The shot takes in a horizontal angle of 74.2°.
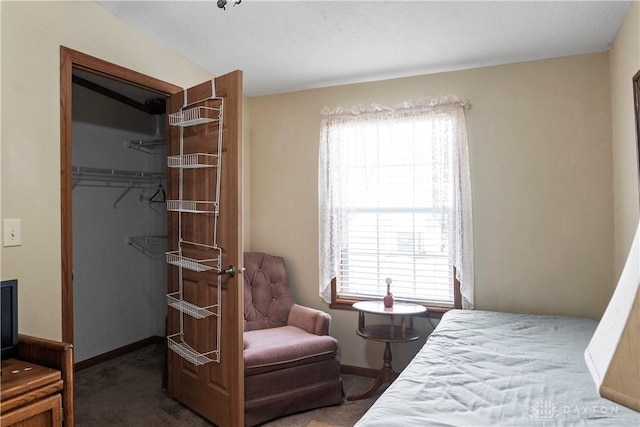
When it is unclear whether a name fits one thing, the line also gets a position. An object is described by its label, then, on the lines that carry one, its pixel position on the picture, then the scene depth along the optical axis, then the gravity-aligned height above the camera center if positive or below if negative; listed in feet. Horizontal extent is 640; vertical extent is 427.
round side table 9.82 -2.83
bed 4.51 -2.17
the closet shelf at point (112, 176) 11.94 +1.30
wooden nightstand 4.78 -2.07
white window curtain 10.25 +1.26
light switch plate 6.24 -0.19
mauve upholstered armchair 8.84 -3.03
